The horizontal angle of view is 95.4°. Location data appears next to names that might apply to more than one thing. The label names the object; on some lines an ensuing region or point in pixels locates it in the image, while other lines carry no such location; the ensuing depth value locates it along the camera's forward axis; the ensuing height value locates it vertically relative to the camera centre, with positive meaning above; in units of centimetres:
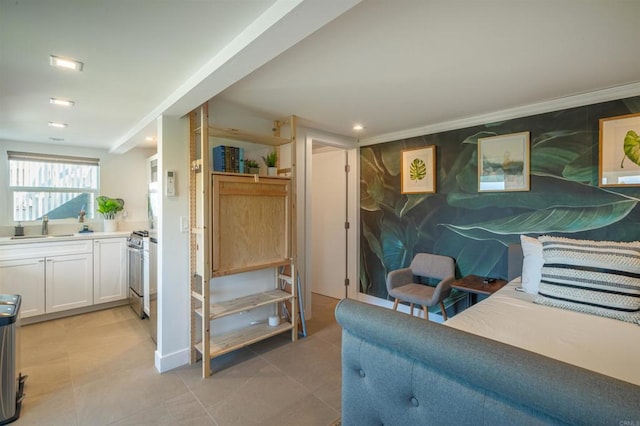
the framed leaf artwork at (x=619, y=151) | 223 +44
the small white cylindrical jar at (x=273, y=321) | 293 -114
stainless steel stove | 332 -72
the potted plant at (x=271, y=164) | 293 +44
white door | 425 -21
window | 376 +31
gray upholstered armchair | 288 -80
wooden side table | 256 -72
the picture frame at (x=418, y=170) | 337 +45
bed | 79 -59
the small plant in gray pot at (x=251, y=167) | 279 +39
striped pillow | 169 -44
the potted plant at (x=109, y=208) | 405 -1
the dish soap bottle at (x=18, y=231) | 368 -29
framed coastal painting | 275 +44
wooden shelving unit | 235 -25
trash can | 182 -98
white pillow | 212 -43
